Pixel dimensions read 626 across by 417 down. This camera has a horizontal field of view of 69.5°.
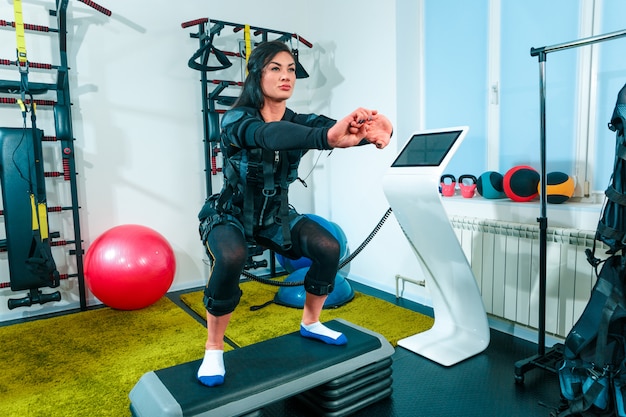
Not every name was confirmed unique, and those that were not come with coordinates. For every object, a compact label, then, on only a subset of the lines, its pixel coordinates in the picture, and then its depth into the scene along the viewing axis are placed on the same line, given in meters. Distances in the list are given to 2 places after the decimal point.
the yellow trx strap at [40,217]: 2.99
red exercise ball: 3.10
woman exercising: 1.75
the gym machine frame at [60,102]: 3.03
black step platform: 1.62
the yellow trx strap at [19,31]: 2.94
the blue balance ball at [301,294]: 3.39
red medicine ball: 2.63
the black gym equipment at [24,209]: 2.96
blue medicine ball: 2.82
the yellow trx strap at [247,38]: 3.74
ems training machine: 2.24
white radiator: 2.33
